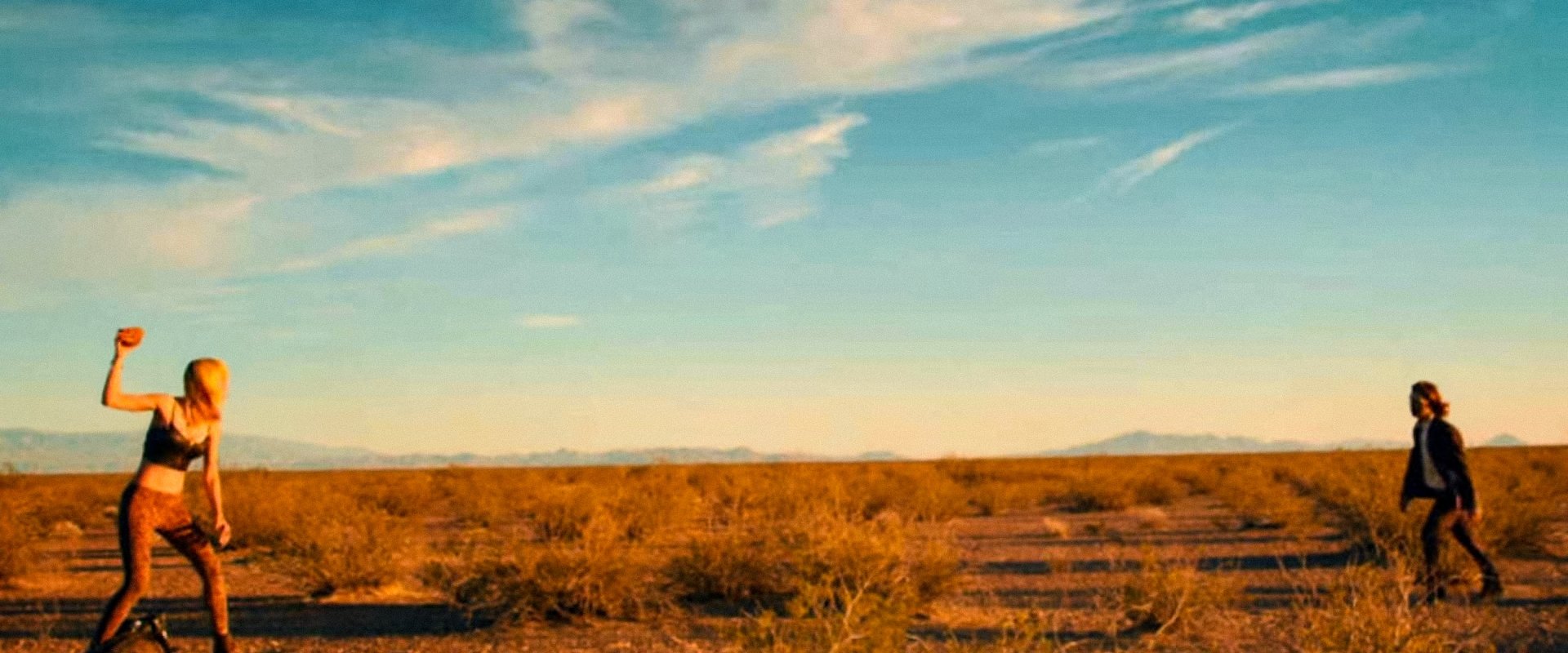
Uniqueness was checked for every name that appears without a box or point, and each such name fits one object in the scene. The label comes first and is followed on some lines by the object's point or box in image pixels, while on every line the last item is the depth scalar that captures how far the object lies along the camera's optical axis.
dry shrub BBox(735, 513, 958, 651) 10.30
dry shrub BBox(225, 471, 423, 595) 12.05
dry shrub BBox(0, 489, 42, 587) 13.82
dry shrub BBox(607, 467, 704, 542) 17.41
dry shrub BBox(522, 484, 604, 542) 17.98
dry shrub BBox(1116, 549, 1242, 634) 9.62
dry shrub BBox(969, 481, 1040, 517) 26.20
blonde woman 7.02
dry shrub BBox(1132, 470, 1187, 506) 28.33
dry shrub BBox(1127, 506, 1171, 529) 21.48
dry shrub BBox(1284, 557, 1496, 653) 6.23
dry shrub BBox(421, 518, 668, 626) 10.38
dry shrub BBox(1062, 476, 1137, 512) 26.27
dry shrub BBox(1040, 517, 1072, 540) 19.86
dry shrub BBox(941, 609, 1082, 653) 5.55
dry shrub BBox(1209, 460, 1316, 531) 20.23
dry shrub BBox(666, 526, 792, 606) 11.53
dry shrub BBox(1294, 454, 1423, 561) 14.15
